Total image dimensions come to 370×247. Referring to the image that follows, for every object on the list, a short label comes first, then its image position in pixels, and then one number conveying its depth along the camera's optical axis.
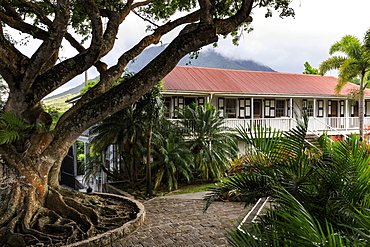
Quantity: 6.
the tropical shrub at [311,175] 3.48
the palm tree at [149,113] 11.05
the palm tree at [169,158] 11.97
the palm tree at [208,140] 13.08
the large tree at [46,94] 6.71
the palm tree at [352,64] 19.73
